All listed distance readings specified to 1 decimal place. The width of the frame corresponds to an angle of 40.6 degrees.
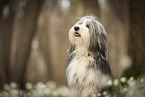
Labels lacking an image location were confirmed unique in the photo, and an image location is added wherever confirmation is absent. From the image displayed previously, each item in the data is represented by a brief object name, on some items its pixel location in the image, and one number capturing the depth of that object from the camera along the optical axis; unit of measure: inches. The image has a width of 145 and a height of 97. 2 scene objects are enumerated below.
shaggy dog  116.8
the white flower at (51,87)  154.1
